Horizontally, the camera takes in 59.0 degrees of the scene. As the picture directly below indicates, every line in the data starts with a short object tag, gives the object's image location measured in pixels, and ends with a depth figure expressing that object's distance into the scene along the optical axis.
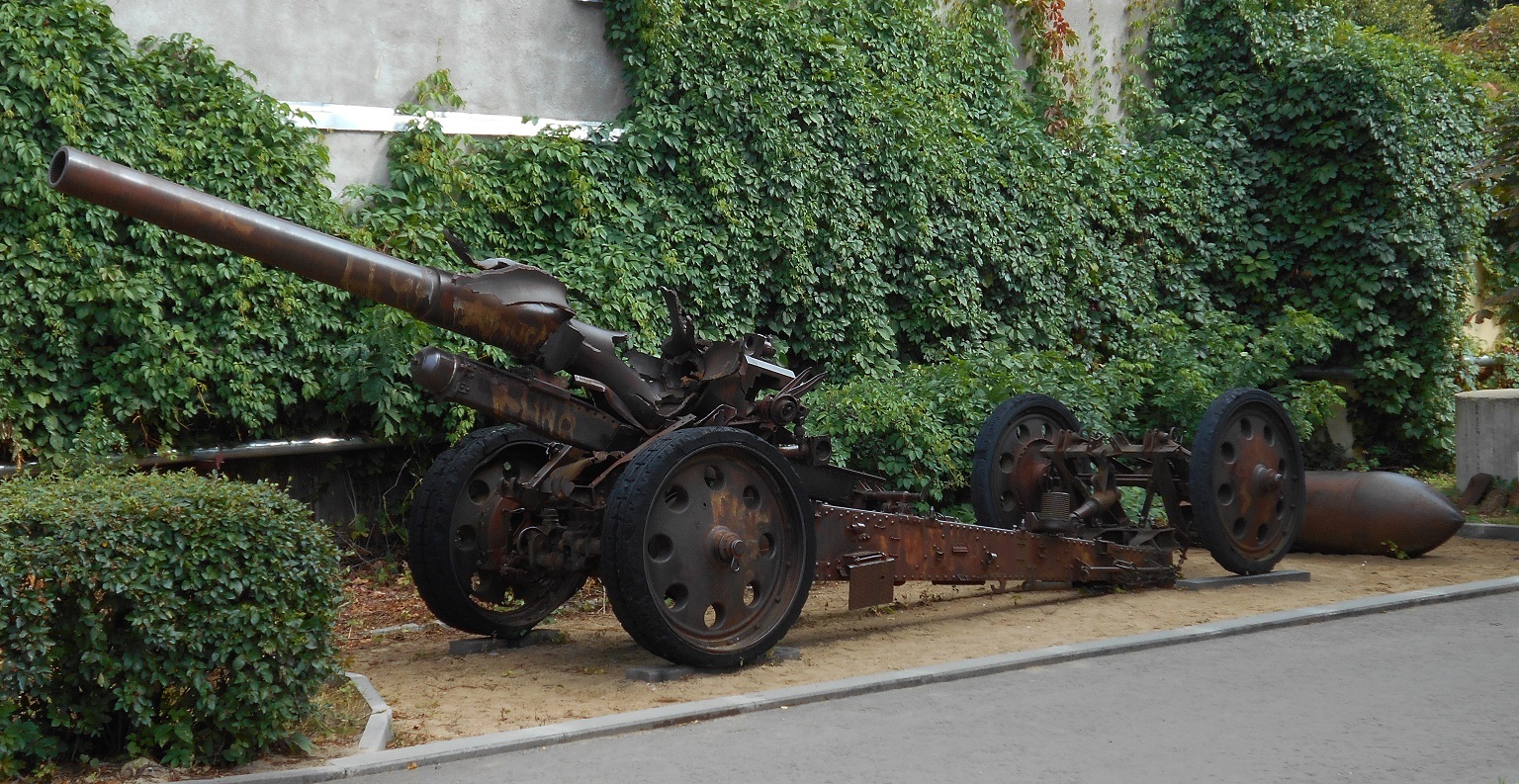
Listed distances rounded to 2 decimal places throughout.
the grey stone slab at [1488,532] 11.38
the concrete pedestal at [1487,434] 12.68
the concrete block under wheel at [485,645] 7.14
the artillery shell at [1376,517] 10.19
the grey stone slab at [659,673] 6.22
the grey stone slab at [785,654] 6.78
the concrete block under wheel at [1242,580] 8.83
